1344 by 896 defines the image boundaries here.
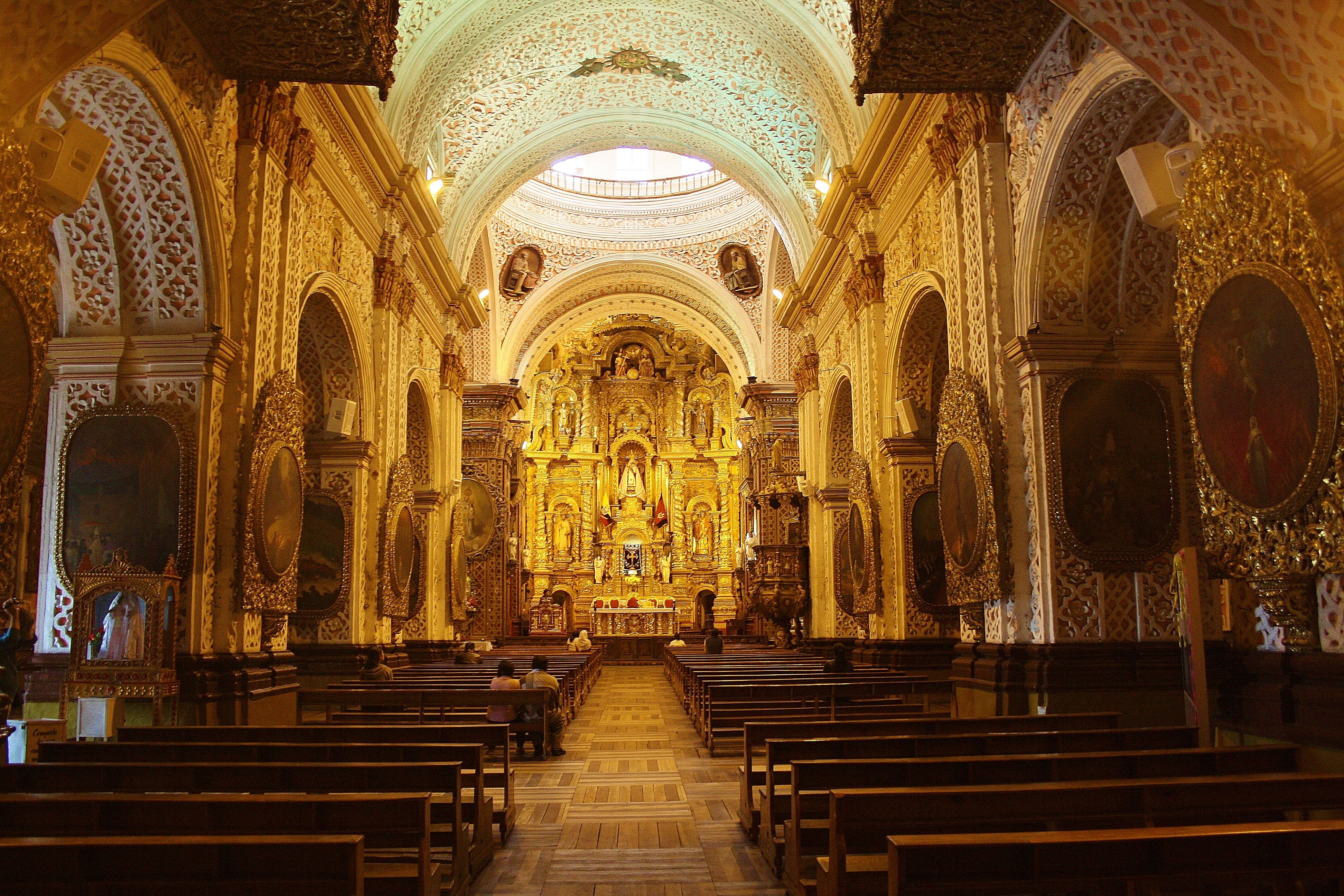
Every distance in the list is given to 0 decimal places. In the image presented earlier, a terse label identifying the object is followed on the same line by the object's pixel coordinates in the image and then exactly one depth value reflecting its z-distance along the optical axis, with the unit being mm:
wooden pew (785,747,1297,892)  4406
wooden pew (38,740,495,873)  4973
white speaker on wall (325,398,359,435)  12516
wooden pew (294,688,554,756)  9086
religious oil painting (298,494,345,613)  12414
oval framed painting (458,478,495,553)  25359
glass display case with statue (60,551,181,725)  7215
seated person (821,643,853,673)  11211
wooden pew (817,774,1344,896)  3621
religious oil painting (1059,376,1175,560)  8258
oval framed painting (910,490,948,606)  12547
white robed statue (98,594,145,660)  7297
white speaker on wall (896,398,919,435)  12492
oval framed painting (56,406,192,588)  7996
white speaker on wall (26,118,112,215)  6039
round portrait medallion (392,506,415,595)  14484
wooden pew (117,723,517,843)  5867
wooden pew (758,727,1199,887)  5195
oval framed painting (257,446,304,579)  9016
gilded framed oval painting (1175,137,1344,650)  4848
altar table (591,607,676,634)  31328
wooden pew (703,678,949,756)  9578
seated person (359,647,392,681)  11086
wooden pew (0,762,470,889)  4402
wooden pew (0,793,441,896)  3707
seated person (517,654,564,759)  9820
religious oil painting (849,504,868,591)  14031
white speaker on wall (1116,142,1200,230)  6797
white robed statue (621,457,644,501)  36094
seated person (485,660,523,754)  9359
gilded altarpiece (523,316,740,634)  35188
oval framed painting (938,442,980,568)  9438
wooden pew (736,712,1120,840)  6188
